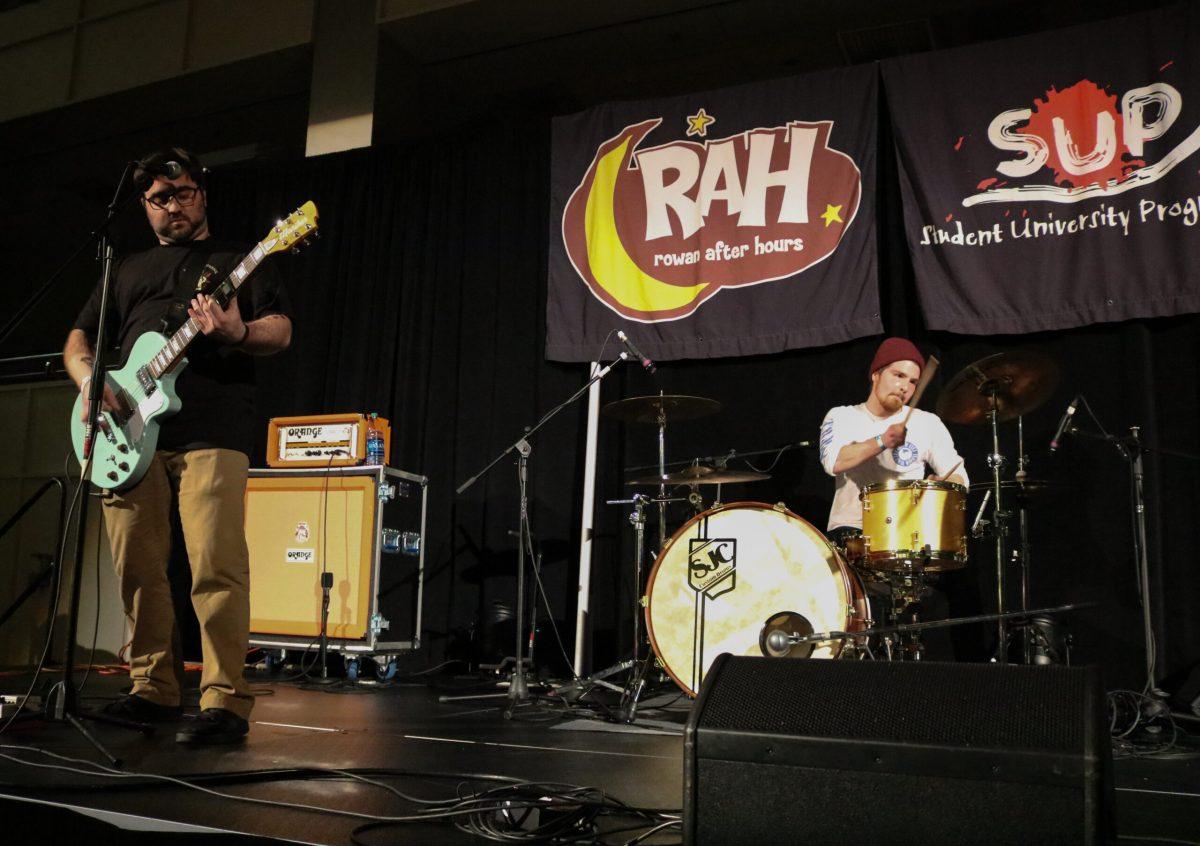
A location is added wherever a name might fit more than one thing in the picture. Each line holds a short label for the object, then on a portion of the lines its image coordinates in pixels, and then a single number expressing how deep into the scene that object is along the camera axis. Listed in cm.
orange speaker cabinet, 515
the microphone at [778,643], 324
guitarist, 263
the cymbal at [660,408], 411
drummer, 411
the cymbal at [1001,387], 360
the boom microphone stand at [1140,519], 365
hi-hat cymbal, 391
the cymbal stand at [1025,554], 358
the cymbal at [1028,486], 373
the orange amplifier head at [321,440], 534
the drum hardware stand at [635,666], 398
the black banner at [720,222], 492
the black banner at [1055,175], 432
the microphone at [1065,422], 377
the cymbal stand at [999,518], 362
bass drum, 364
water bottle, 537
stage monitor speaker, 116
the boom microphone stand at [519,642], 391
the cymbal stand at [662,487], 411
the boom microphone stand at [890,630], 267
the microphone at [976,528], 372
